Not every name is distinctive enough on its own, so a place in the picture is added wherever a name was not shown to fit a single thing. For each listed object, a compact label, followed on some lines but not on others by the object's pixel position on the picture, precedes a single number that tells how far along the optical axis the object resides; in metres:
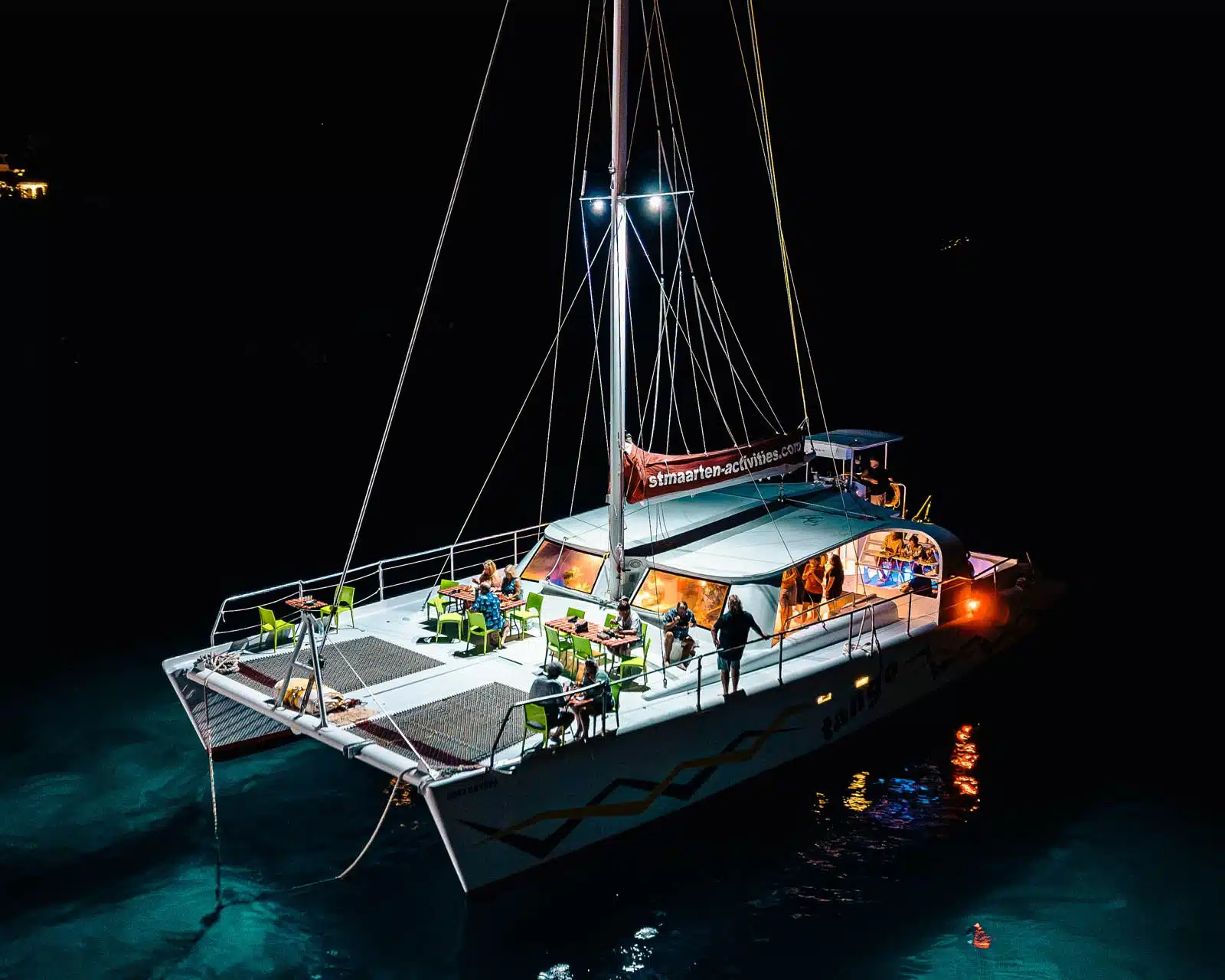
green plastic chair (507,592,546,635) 15.48
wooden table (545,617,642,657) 13.57
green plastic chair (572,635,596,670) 13.52
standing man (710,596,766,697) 13.12
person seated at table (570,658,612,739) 11.70
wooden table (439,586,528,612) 15.33
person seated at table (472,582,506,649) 14.95
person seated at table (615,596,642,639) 14.09
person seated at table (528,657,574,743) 11.55
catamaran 11.71
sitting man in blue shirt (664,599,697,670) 14.01
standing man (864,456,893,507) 19.77
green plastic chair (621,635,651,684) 13.43
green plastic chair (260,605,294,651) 14.67
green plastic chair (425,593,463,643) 15.16
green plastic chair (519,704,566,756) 11.44
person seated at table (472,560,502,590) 16.42
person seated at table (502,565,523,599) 15.85
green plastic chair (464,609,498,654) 14.63
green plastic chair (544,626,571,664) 13.95
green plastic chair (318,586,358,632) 15.73
